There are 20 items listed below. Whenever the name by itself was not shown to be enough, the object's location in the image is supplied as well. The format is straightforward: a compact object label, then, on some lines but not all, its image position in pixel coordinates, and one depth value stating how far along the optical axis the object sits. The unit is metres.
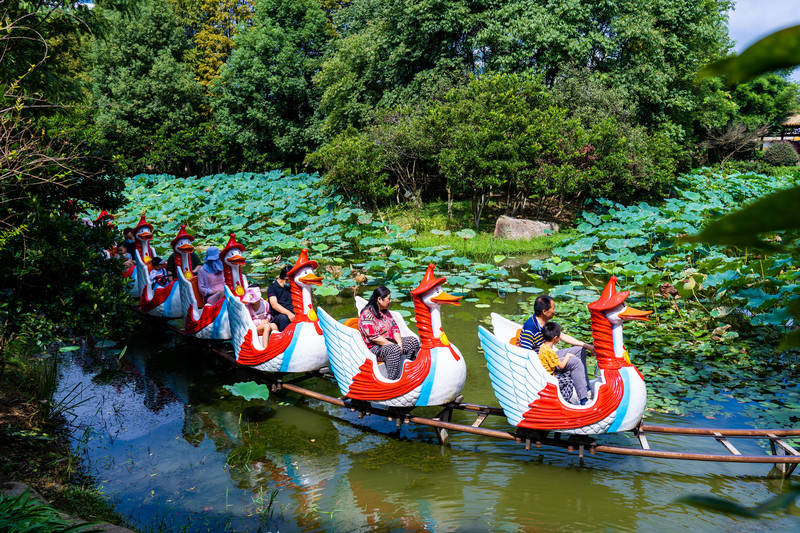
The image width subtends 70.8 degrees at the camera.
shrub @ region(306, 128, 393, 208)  15.07
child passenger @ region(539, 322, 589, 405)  4.57
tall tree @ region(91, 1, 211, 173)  22.67
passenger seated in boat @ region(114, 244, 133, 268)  8.82
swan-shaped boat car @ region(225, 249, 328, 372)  5.77
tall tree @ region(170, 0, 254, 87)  27.52
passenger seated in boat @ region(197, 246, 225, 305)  7.13
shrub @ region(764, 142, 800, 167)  23.41
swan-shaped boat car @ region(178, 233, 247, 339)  6.73
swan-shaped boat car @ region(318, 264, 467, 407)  4.87
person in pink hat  6.64
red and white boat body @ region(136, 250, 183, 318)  7.82
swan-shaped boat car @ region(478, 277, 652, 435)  4.34
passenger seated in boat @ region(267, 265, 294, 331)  6.24
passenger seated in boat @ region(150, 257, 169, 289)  8.25
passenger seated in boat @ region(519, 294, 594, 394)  4.75
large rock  13.45
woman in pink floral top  5.32
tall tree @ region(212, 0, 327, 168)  21.48
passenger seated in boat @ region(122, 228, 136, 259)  9.05
